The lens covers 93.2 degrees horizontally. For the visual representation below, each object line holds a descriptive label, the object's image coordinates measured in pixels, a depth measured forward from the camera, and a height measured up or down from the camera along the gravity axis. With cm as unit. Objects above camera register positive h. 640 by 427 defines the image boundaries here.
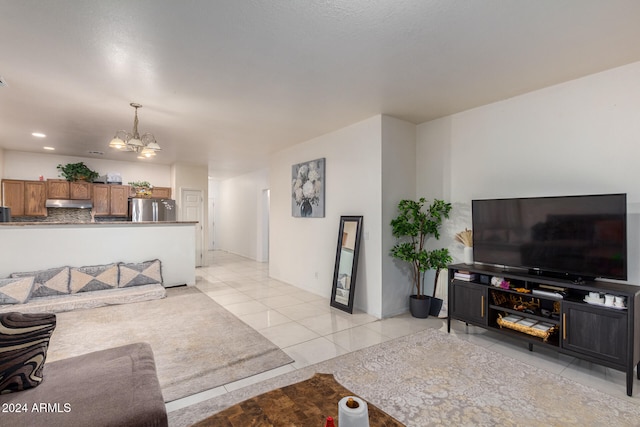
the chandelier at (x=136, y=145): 369 +89
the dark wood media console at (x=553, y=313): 241 -94
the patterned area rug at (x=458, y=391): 207 -138
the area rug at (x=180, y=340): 260 -135
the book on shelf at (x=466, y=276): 345 -70
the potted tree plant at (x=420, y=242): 401 -37
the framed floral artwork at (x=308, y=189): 513 +48
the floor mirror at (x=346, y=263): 433 -71
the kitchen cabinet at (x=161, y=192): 760 +60
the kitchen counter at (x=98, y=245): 448 -49
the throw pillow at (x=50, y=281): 437 -97
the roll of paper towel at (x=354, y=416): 110 -73
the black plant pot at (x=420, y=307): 411 -124
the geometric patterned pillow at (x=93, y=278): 463 -97
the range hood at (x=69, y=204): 632 +27
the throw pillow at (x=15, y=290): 394 -98
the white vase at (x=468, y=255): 369 -48
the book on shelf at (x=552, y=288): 285 -70
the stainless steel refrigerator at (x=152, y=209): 691 +16
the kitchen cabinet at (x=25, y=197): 604 +39
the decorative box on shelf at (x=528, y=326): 289 -110
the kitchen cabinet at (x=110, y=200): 686 +38
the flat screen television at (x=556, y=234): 261 -18
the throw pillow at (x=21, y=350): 145 -68
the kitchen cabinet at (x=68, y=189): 639 +57
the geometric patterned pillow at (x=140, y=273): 497 -97
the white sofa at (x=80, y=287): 402 -108
